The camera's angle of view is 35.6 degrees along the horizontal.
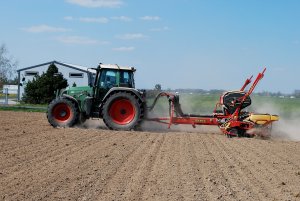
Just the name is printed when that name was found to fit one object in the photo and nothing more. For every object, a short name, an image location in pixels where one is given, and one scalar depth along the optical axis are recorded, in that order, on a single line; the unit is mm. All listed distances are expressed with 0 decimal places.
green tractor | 15320
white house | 44750
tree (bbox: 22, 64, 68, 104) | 36812
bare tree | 64656
